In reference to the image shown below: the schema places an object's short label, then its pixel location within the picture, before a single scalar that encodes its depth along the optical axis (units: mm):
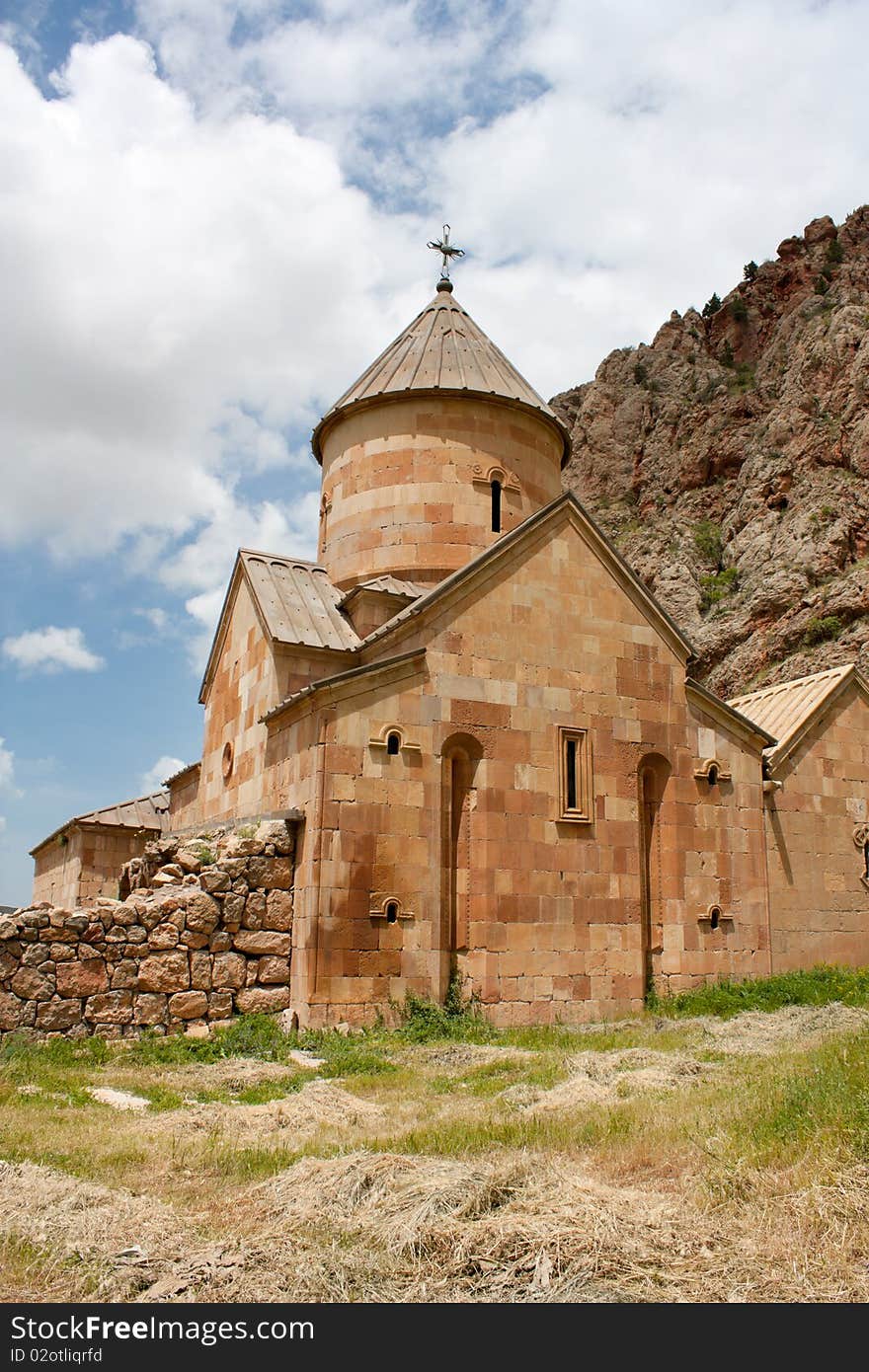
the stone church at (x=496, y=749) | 10738
